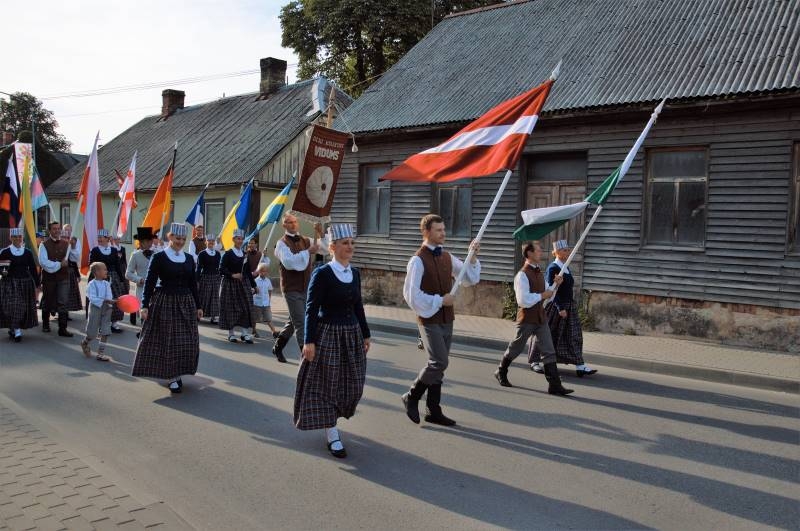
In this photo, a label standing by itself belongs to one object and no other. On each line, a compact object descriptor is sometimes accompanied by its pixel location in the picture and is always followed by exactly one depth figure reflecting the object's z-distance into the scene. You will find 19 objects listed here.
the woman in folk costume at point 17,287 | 11.16
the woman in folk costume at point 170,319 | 7.59
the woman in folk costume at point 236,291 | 11.41
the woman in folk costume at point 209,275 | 12.73
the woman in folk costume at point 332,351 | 5.50
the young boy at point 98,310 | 9.78
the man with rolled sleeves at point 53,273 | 11.92
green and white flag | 7.96
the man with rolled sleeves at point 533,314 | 7.75
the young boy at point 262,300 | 11.94
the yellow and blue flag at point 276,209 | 13.05
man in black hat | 10.38
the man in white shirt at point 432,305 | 6.19
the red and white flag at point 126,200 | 12.88
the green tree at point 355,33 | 30.58
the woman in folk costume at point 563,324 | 8.89
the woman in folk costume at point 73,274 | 12.54
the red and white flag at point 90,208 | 10.83
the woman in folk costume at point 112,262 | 11.46
